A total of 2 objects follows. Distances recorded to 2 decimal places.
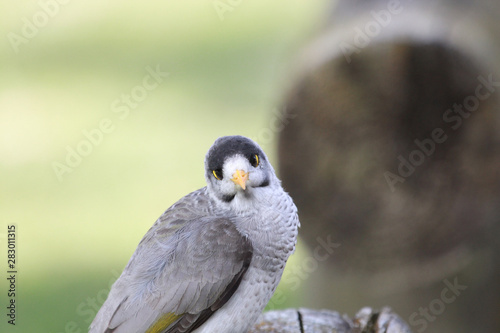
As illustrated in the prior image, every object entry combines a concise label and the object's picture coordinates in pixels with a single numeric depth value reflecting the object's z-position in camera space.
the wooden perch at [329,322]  6.97
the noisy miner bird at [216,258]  6.21
